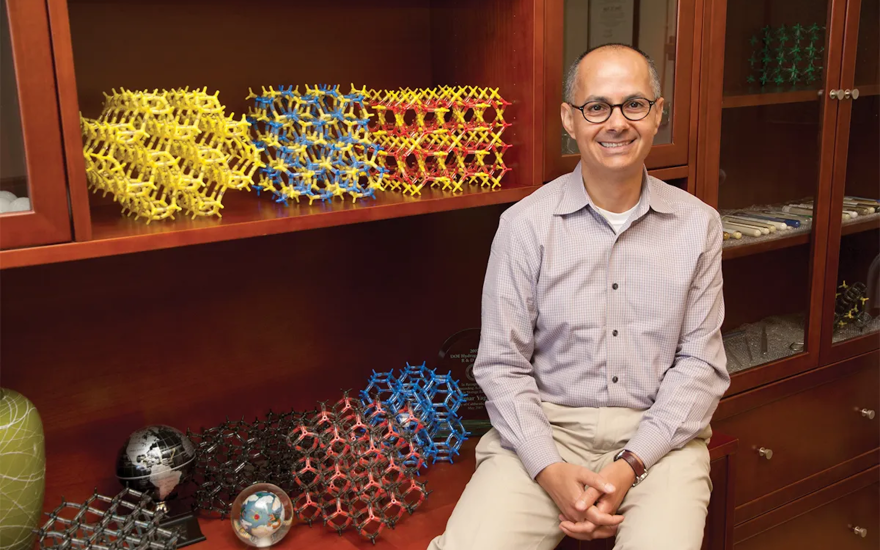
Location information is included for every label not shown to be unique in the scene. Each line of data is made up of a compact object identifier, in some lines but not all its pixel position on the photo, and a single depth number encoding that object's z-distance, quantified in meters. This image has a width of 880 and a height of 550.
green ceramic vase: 1.31
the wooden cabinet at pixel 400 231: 1.44
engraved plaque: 1.90
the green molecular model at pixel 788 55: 2.02
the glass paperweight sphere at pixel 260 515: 1.45
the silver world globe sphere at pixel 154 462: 1.50
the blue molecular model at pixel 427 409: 1.69
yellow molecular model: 1.33
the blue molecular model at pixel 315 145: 1.51
